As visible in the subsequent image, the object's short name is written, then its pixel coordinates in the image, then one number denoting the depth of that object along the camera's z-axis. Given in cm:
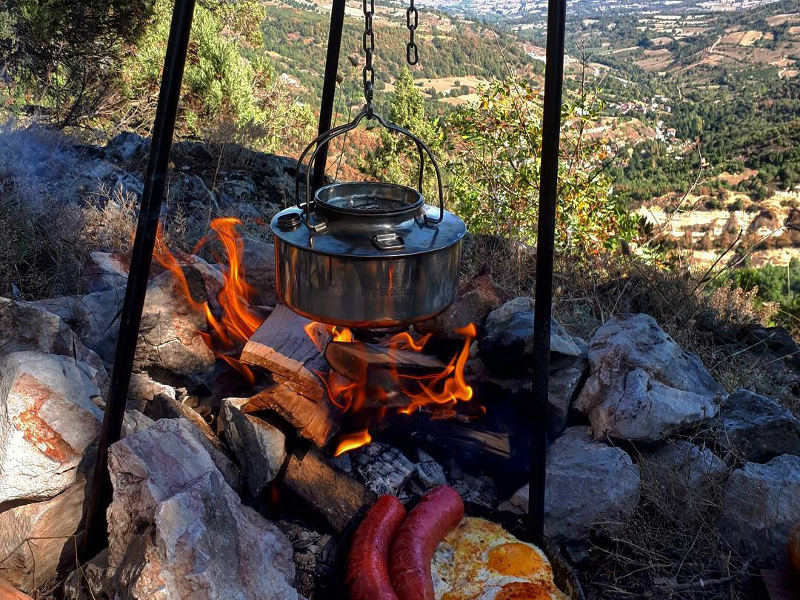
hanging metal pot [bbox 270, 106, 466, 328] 203
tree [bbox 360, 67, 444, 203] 1684
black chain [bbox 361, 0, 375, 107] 227
